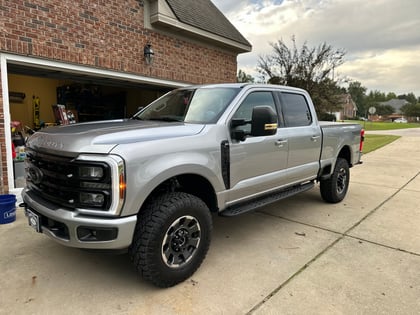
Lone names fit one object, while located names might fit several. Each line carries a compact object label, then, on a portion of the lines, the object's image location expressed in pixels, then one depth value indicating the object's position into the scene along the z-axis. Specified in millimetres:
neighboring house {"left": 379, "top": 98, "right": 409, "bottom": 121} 103269
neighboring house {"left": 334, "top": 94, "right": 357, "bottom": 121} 87131
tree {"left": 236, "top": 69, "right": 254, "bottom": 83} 34850
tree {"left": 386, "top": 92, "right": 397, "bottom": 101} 131125
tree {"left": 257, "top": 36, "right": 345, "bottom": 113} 17641
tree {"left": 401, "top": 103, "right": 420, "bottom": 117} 88625
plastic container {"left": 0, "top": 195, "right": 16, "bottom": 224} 4367
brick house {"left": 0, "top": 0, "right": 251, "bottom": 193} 5258
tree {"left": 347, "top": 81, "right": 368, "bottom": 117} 103606
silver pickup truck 2406
